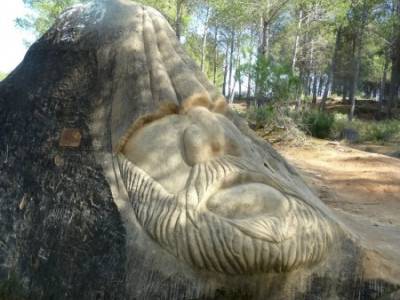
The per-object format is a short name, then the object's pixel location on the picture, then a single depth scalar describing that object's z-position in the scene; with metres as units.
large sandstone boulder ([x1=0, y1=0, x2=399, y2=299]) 2.10
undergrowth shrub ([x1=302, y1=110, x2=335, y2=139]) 15.59
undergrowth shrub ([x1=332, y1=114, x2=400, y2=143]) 15.80
